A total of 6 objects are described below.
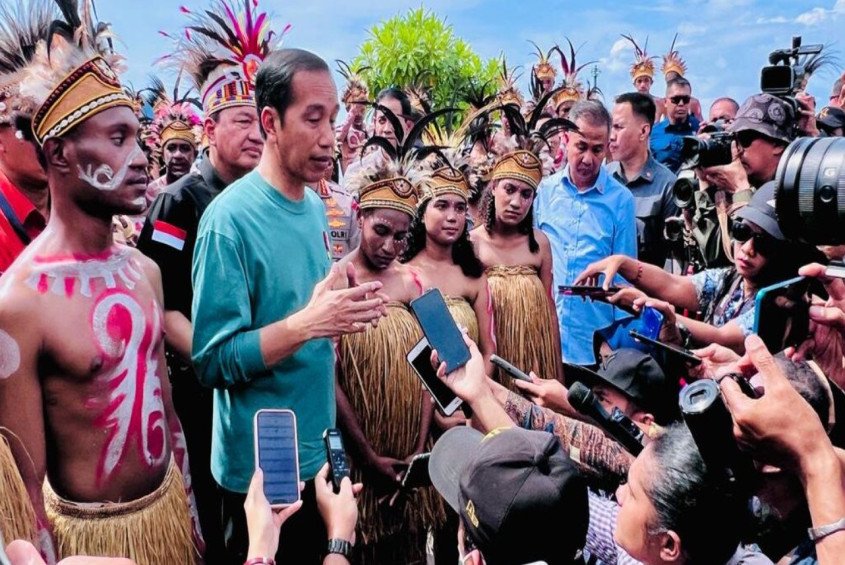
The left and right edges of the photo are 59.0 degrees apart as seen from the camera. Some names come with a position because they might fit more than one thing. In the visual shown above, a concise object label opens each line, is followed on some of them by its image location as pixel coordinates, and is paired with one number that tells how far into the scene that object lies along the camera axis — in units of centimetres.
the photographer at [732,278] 307
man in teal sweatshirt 229
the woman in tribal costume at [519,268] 435
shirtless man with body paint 194
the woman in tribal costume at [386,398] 352
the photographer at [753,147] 388
